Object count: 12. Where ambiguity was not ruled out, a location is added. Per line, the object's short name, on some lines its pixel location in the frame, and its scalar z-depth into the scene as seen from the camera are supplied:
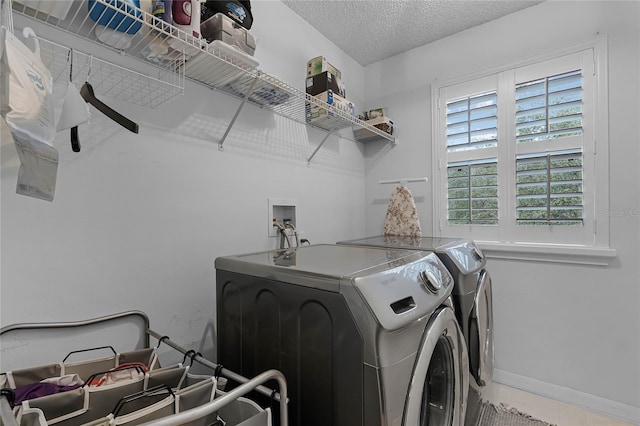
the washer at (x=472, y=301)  1.33
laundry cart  0.64
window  1.85
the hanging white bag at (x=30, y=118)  0.61
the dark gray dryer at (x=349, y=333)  0.75
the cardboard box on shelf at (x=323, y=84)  1.87
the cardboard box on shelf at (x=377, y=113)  2.50
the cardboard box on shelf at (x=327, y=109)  1.83
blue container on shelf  0.89
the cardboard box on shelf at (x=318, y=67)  1.93
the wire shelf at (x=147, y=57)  0.93
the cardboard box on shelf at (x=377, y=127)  2.42
